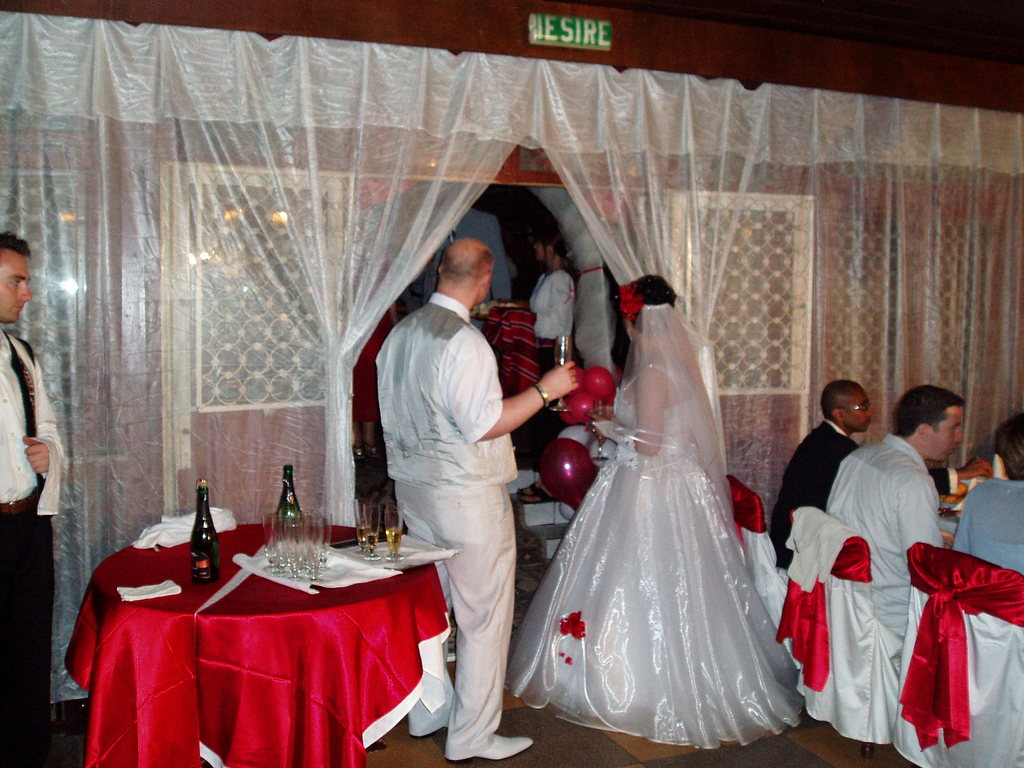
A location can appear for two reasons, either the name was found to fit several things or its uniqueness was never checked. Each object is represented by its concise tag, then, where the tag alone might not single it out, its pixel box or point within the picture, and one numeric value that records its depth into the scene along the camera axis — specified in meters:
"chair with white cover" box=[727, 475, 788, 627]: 3.48
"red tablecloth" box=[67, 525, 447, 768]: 2.05
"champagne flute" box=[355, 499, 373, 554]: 2.54
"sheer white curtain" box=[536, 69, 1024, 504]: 4.05
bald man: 2.71
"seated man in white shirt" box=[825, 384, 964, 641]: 2.76
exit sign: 3.78
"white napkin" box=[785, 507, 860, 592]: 2.86
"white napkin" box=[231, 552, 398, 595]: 2.28
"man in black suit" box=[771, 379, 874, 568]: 3.37
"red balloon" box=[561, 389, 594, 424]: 4.34
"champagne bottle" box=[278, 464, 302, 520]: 2.67
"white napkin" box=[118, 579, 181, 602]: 2.13
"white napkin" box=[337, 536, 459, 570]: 2.44
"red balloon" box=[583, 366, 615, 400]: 4.37
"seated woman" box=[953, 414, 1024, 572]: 2.50
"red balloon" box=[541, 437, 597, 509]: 4.39
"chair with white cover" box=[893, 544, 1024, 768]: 2.45
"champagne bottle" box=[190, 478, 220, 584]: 2.31
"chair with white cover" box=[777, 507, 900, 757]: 2.89
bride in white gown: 3.10
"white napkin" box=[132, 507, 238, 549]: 2.69
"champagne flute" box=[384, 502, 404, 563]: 2.50
